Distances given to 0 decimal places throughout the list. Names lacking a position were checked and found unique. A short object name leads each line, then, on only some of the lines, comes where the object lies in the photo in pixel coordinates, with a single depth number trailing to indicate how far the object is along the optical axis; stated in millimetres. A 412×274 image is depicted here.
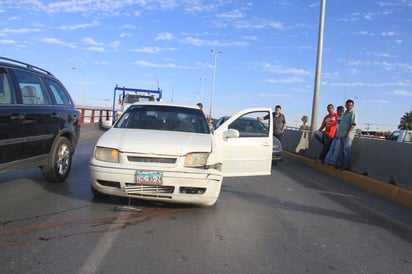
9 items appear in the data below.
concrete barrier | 8234
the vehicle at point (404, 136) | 14960
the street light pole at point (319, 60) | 14633
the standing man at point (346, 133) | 9886
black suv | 5305
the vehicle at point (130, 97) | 26703
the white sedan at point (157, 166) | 5033
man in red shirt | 11633
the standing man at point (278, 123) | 13328
